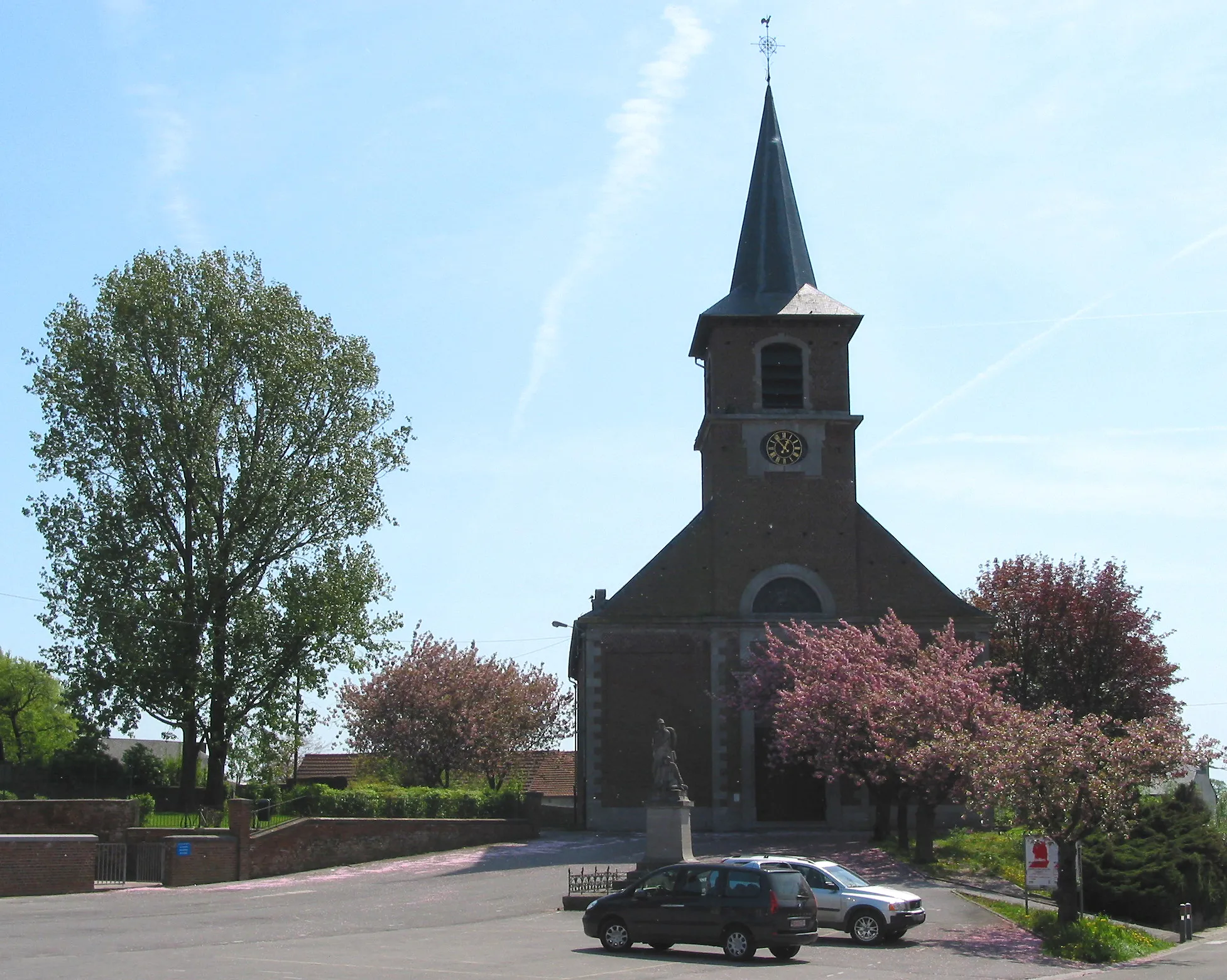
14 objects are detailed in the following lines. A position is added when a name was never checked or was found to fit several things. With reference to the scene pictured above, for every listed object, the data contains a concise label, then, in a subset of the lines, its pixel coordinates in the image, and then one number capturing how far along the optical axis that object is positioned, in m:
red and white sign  21.83
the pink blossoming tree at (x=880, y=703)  30.39
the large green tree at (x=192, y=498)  35.94
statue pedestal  25.88
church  40.25
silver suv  20.73
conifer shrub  28.27
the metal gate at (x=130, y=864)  29.47
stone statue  26.53
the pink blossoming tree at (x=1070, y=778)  21.03
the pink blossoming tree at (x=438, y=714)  47.19
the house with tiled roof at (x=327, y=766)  61.06
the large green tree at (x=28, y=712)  62.53
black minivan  18.39
